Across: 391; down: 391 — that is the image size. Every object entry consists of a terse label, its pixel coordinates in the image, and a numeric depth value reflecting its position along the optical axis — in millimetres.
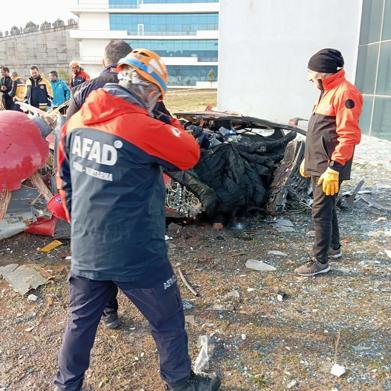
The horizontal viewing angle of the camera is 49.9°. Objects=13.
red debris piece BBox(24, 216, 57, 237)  4207
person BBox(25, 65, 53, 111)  10688
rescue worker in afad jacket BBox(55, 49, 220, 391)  1820
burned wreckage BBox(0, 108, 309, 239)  3822
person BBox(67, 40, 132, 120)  3109
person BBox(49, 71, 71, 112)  11320
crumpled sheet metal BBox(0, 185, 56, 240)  4125
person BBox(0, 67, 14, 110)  10773
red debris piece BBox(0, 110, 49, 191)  3685
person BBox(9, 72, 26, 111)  11211
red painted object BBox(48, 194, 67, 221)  3602
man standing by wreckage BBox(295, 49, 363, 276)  3146
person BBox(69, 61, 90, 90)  9773
